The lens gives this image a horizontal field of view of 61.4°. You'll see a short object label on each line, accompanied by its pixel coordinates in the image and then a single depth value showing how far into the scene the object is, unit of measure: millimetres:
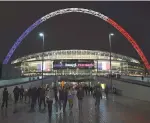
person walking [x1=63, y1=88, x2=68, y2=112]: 9138
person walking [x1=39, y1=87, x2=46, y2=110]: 9172
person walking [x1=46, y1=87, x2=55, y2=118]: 7622
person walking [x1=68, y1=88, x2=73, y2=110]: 9529
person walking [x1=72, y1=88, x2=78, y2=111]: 10159
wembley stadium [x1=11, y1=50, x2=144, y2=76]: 62766
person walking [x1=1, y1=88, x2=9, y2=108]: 9422
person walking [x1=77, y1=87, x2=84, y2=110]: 9621
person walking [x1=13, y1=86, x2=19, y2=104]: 10684
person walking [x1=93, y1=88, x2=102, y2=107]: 10057
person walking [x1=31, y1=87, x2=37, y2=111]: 9352
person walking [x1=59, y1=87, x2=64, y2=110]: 9037
